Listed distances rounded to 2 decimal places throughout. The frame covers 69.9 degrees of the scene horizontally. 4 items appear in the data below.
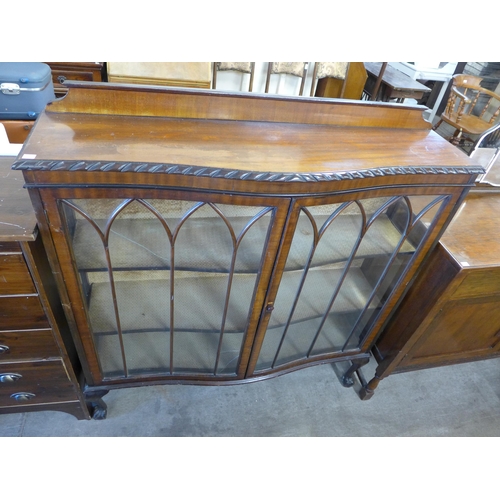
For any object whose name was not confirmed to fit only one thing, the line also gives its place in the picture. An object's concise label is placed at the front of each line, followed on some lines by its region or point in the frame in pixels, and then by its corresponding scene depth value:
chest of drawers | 0.59
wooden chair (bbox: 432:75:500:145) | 1.97
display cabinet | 0.54
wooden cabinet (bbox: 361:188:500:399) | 0.85
